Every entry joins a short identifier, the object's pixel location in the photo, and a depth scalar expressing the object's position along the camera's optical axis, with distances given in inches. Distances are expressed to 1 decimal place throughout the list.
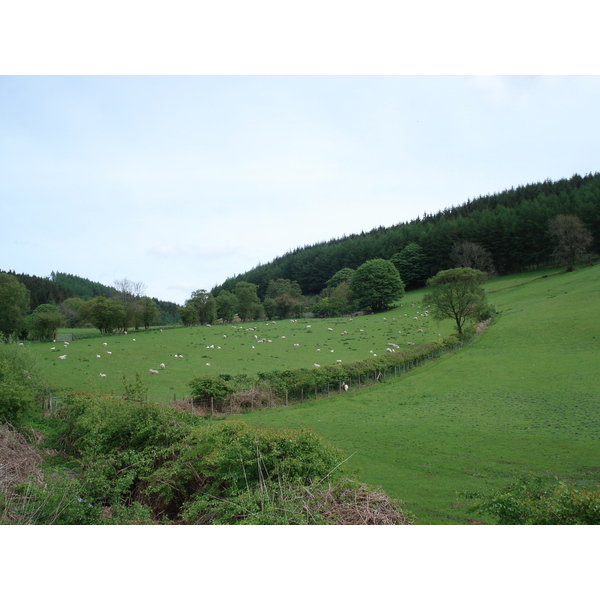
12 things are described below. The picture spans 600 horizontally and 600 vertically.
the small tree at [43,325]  2384.4
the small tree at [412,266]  4323.3
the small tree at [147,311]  2886.3
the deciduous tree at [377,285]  3390.7
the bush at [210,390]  1116.5
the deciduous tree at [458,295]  2006.6
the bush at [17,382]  715.4
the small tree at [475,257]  3846.0
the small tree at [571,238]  3105.3
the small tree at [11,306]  2391.7
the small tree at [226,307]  3816.4
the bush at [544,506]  265.7
